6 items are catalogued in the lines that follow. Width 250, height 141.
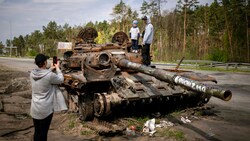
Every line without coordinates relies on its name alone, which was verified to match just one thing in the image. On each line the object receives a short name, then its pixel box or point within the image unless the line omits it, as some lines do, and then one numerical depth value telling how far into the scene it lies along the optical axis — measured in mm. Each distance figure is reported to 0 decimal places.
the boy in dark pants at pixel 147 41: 6497
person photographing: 3329
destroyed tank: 4912
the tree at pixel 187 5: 27668
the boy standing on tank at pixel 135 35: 7274
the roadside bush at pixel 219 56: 20891
